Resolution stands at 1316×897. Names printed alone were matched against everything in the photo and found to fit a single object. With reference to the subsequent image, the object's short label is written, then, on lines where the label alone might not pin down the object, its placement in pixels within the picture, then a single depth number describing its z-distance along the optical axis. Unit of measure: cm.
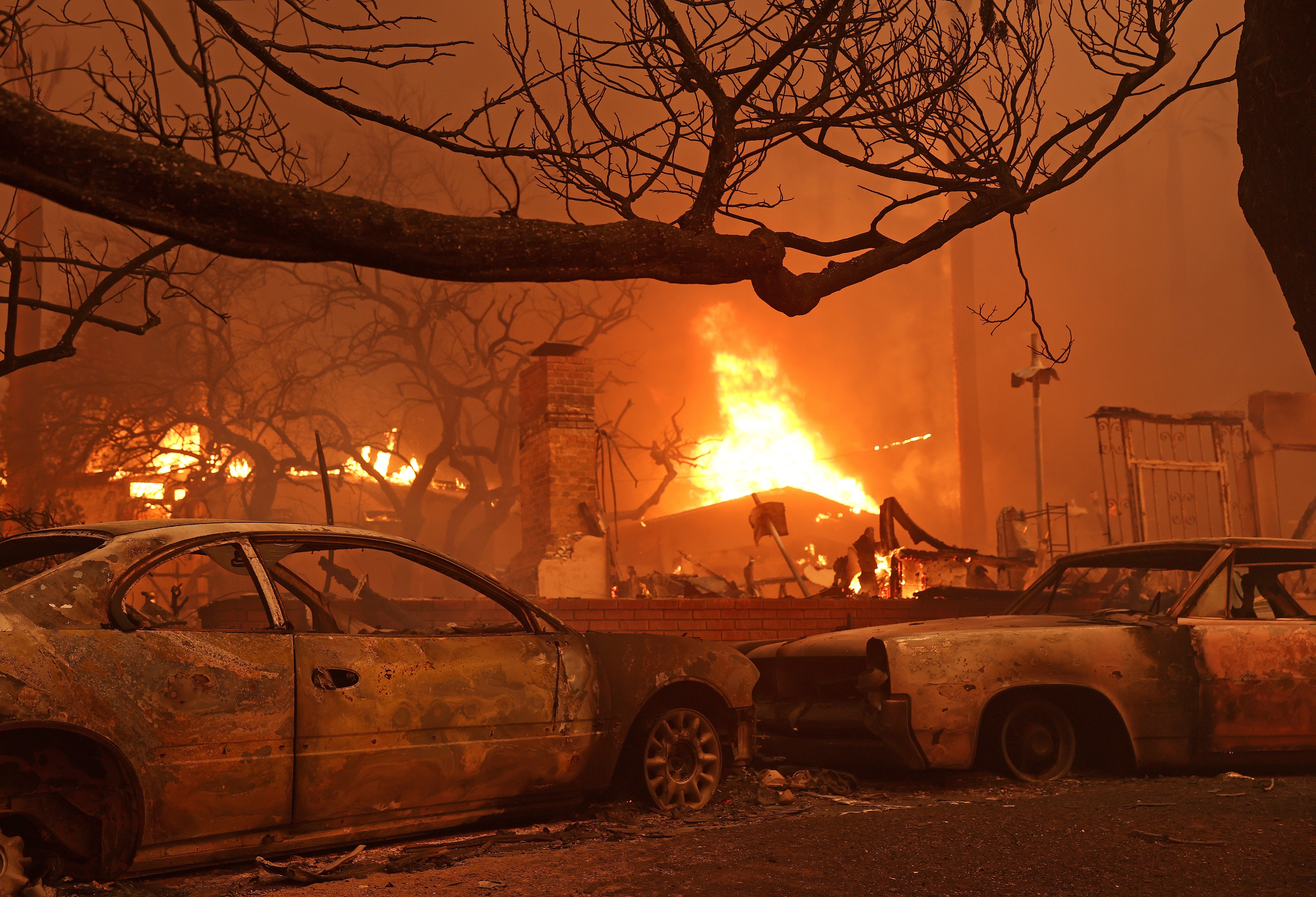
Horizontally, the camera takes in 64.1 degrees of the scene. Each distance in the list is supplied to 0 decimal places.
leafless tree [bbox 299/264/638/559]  2748
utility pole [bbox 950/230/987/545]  2906
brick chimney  1363
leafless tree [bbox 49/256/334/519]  2395
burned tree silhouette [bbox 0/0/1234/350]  287
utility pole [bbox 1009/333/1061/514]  1695
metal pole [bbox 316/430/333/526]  841
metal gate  1515
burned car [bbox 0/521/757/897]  348
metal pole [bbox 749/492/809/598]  1305
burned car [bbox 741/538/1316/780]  539
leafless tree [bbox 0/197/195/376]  673
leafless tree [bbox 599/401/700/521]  2948
